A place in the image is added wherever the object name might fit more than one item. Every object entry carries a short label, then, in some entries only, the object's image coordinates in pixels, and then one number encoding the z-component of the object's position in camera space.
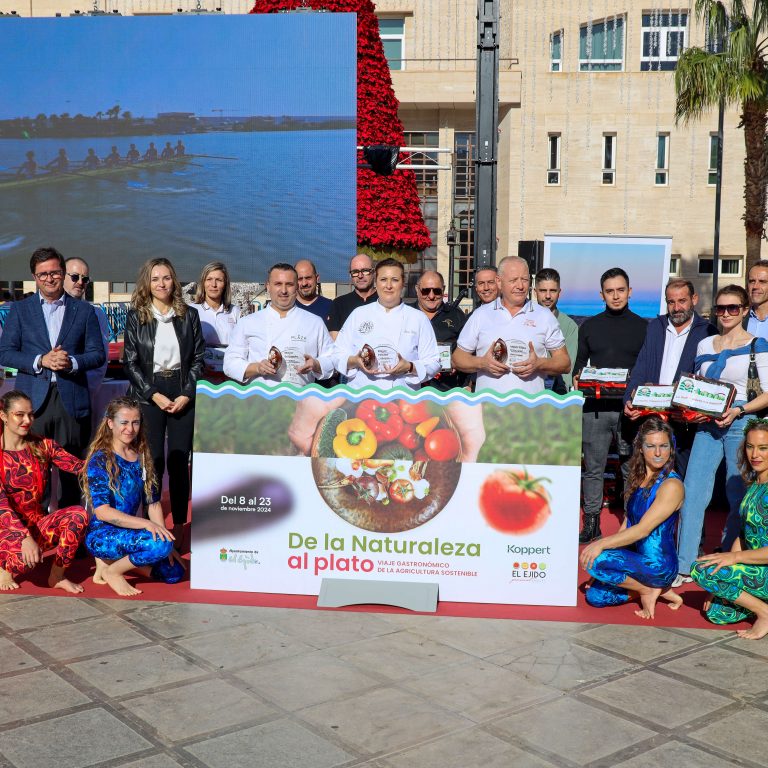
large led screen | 16.64
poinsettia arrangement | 20.80
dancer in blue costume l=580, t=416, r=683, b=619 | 5.17
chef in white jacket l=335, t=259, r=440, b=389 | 5.91
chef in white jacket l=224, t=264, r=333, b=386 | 6.01
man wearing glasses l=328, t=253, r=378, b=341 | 7.54
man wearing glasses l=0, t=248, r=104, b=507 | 6.29
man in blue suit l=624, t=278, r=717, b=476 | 6.09
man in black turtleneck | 6.75
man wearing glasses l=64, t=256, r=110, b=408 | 7.24
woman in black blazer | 6.19
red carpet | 5.12
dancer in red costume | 5.43
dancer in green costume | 4.93
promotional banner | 5.33
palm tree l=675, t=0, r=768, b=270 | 19.58
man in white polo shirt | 5.95
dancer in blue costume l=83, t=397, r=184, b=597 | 5.47
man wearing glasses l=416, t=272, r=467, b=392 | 7.21
